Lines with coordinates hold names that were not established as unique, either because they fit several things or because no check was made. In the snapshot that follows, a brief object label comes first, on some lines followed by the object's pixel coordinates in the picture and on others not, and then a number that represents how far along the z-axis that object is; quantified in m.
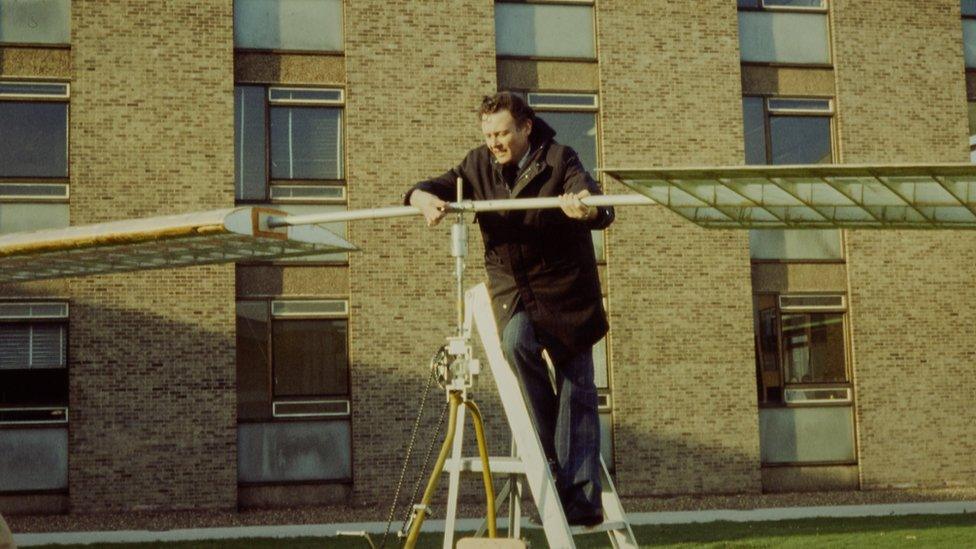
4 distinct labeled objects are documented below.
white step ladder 5.10
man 5.49
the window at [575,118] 19.98
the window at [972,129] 21.42
